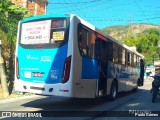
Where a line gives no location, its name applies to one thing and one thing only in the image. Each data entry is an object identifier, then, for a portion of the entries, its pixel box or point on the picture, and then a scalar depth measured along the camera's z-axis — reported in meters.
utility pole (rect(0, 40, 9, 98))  16.25
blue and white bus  10.36
